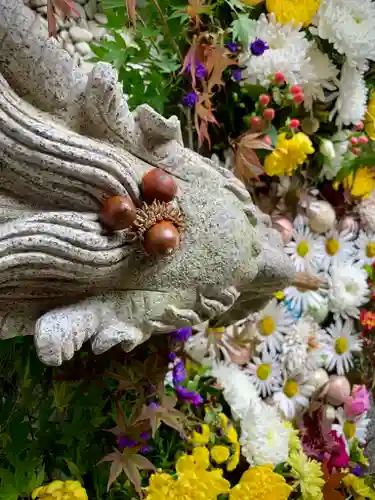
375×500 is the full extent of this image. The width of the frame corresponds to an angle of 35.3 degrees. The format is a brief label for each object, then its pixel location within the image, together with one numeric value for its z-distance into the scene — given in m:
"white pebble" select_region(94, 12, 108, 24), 1.07
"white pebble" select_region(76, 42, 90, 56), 1.02
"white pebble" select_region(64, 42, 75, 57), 1.00
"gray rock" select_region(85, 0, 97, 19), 1.07
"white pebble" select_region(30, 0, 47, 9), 0.87
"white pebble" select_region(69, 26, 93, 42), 1.02
